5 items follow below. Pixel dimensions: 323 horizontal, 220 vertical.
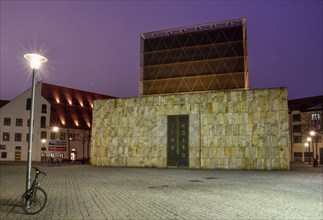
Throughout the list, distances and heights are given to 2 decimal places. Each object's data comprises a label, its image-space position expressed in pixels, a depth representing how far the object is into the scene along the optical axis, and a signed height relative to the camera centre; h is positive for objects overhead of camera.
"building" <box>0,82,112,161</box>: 64.88 +3.33
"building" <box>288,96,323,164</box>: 69.94 +3.20
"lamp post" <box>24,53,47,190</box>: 10.18 +2.18
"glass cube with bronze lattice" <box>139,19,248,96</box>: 59.69 +14.59
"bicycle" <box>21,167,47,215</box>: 9.65 -1.78
